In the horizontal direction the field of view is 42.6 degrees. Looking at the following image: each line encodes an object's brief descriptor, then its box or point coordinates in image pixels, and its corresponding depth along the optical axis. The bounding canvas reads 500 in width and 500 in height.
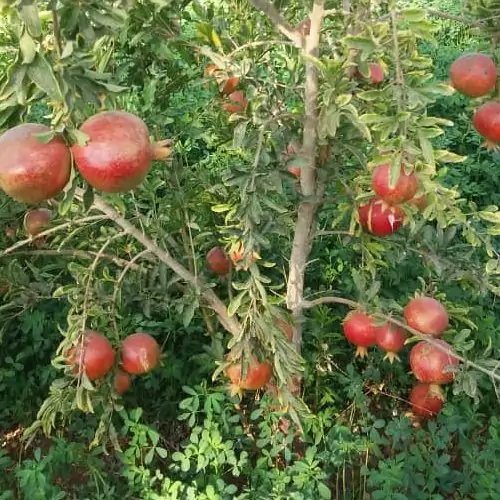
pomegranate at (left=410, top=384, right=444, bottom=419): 2.01
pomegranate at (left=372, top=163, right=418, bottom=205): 1.21
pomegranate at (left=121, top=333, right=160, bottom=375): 1.74
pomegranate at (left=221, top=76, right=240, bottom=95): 1.67
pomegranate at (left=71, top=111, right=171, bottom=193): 0.87
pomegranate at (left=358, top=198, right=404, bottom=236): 1.52
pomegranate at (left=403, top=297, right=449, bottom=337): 1.62
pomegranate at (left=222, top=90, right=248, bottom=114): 1.73
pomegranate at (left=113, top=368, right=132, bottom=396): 1.78
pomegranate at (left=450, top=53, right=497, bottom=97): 1.51
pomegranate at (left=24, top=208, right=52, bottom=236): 1.90
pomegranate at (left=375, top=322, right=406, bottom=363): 1.72
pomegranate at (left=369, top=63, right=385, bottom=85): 1.56
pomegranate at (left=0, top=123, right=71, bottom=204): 0.86
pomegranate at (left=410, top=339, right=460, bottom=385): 1.63
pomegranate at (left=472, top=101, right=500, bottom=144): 1.51
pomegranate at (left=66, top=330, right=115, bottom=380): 1.61
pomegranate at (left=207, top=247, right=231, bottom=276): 2.03
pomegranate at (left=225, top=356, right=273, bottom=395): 1.66
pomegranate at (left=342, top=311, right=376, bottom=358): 1.76
